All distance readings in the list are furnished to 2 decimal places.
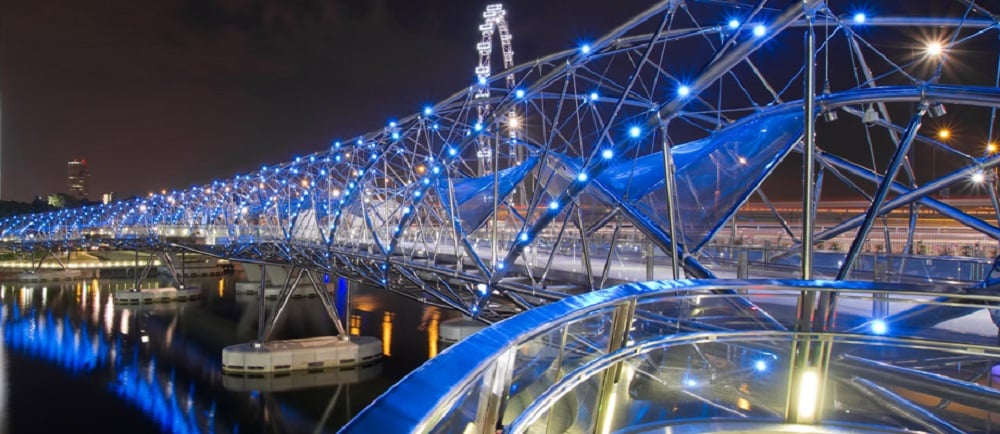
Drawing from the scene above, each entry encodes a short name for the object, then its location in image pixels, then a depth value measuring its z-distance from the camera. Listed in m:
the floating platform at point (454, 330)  49.59
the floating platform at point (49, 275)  103.64
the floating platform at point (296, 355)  42.75
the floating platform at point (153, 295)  76.25
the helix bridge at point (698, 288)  5.23
